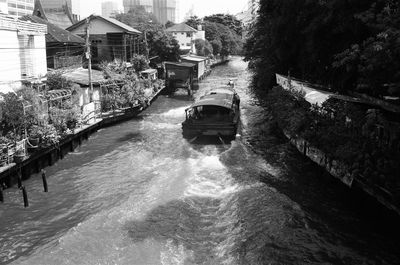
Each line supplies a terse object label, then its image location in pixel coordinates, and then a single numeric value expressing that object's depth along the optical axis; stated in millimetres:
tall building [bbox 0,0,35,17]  112162
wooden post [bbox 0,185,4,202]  15508
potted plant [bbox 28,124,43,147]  18234
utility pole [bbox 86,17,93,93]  26319
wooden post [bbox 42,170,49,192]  16328
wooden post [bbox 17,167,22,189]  16688
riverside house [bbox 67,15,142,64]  47350
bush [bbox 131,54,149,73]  46875
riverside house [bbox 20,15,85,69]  32500
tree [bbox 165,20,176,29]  108312
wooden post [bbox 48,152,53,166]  19903
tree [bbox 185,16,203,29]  104562
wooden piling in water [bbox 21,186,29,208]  14828
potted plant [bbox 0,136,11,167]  16156
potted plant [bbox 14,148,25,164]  16672
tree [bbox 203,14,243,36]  121750
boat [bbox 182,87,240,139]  23781
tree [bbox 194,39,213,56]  91231
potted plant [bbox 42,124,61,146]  18828
